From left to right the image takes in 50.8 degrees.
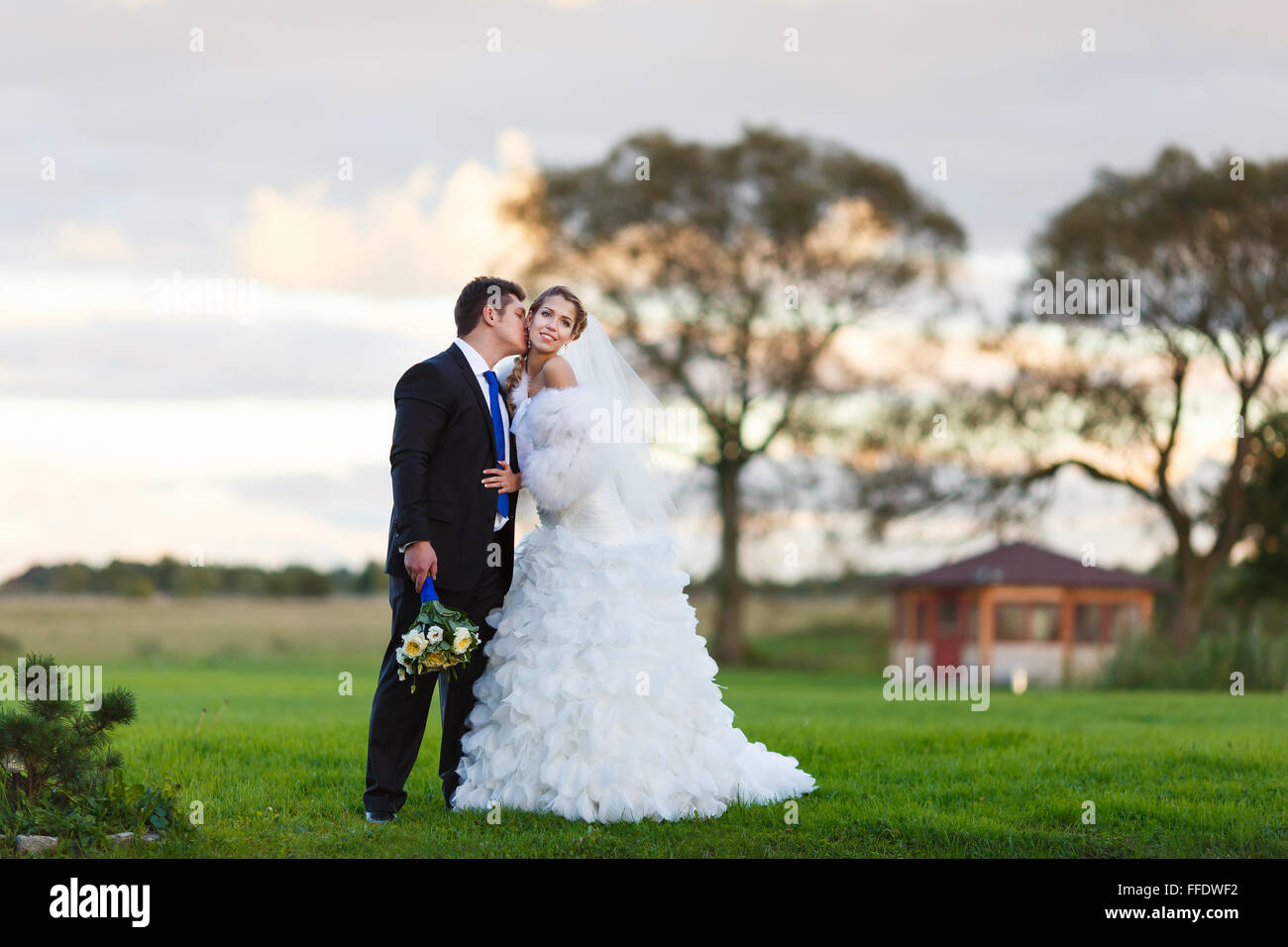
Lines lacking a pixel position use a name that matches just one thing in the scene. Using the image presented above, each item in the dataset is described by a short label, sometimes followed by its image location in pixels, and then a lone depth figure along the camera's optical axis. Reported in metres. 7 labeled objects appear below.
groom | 6.58
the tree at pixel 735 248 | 33.41
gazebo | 31.56
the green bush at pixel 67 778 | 6.14
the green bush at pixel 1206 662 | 20.86
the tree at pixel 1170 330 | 29.94
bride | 6.64
